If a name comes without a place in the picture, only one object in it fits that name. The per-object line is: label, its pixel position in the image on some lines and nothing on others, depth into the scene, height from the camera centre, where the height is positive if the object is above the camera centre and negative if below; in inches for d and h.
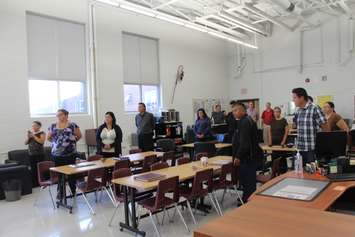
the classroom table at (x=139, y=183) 142.5 -32.4
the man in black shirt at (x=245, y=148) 168.2 -20.8
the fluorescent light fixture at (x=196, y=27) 330.8 +95.0
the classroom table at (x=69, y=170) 187.0 -32.6
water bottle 127.6 -23.7
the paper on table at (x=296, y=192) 93.9 -26.4
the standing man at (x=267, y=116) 396.0 -8.1
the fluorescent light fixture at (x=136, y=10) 264.1 +93.5
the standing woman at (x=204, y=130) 311.3 -18.3
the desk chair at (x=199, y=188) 157.6 -40.0
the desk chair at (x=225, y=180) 175.8 -39.8
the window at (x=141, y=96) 368.5 +21.9
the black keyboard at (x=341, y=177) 112.2 -25.7
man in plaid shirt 154.3 -6.6
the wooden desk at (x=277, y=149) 224.5 -29.0
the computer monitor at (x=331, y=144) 128.4 -15.3
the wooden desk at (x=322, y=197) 86.7 -26.7
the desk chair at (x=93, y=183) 183.2 -41.0
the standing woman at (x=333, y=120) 218.3 -8.9
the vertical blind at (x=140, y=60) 364.8 +66.4
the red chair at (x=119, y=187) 162.4 -38.4
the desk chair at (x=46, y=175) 204.2 -40.1
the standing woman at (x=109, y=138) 229.1 -17.0
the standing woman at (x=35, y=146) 256.5 -24.0
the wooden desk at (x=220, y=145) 273.7 -30.9
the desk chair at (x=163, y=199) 141.3 -40.9
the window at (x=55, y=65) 288.4 +50.3
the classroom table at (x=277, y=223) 60.6 -24.0
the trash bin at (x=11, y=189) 222.5 -51.1
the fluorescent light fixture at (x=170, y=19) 298.1 +92.2
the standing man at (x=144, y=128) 308.0 -14.1
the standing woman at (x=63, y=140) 211.5 -15.9
